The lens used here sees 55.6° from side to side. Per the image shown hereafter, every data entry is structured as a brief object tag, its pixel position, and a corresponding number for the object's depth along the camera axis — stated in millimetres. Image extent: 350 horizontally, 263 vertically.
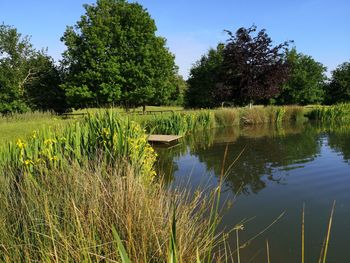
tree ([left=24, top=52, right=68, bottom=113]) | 26111
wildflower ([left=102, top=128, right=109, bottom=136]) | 5565
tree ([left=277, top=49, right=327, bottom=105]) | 34938
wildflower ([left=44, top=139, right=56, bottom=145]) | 4609
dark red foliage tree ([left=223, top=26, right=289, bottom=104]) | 22984
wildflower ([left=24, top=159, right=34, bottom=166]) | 3976
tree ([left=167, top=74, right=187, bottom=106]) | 44062
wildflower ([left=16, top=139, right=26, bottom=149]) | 4432
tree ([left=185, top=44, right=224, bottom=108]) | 33812
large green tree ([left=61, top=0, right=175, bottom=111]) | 24906
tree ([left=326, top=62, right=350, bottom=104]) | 35000
